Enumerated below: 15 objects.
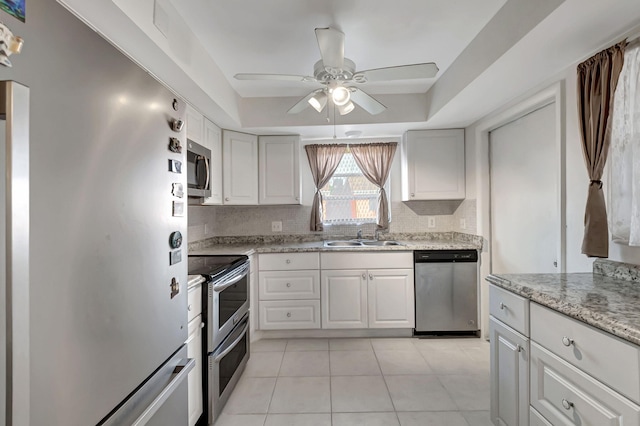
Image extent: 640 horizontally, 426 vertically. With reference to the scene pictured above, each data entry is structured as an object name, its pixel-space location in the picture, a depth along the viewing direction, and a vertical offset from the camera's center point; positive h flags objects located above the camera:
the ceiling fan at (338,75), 1.56 +0.85
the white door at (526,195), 2.02 +0.14
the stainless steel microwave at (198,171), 1.85 +0.30
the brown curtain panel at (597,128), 1.42 +0.44
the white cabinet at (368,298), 2.87 -0.88
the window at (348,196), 3.57 +0.21
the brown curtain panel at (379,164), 3.45 +0.60
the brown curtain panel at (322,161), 3.49 +0.64
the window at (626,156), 1.31 +0.26
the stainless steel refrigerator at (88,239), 0.55 -0.06
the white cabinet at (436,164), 3.09 +0.53
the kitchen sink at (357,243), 3.11 -0.35
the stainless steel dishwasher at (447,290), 2.83 -0.78
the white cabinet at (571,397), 0.91 -0.68
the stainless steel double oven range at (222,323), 1.71 -0.76
